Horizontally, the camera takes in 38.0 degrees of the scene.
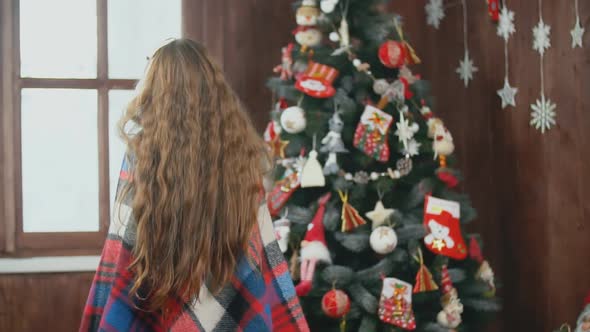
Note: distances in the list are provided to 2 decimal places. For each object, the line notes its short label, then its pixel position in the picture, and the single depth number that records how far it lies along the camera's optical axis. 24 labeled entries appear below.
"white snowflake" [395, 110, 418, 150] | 2.98
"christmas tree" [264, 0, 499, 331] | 2.88
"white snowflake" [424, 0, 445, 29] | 3.86
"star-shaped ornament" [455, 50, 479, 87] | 3.71
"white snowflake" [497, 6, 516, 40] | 3.42
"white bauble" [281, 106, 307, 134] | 2.99
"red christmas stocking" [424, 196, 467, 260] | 2.95
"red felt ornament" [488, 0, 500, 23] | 3.47
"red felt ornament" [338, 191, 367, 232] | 2.91
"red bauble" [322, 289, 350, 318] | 2.80
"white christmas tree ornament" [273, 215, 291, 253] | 2.98
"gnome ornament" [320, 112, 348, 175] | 2.93
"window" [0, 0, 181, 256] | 3.46
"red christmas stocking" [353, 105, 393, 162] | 2.94
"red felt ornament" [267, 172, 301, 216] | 3.00
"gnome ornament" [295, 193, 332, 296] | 2.87
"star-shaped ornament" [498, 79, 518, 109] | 3.42
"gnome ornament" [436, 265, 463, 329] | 2.90
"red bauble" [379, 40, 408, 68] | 2.98
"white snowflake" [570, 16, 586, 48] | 3.00
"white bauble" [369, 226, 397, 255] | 2.84
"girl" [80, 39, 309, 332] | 1.75
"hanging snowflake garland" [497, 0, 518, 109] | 3.42
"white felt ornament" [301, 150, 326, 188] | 2.94
